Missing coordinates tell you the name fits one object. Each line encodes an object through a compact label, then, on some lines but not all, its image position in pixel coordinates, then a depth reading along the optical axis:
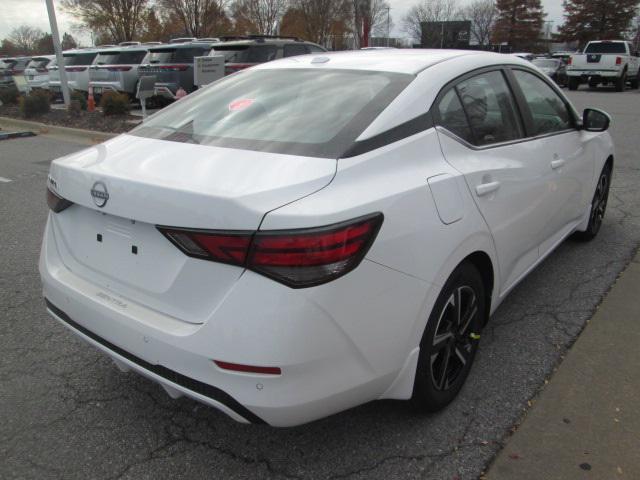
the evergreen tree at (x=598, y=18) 56.34
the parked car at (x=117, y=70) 14.73
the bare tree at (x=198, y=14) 43.19
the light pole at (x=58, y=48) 13.23
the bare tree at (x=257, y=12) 47.44
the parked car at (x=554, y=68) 27.75
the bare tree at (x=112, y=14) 42.78
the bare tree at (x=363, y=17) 49.69
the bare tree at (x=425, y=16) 77.00
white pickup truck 22.98
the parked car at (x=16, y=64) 24.42
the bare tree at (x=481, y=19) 76.62
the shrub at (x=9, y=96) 17.02
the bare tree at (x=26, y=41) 81.00
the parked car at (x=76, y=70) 16.28
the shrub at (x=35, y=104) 13.73
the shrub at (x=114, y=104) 12.41
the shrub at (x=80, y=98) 14.35
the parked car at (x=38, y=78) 18.75
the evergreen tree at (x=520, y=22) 66.38
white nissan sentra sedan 1.78
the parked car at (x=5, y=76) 19.33
